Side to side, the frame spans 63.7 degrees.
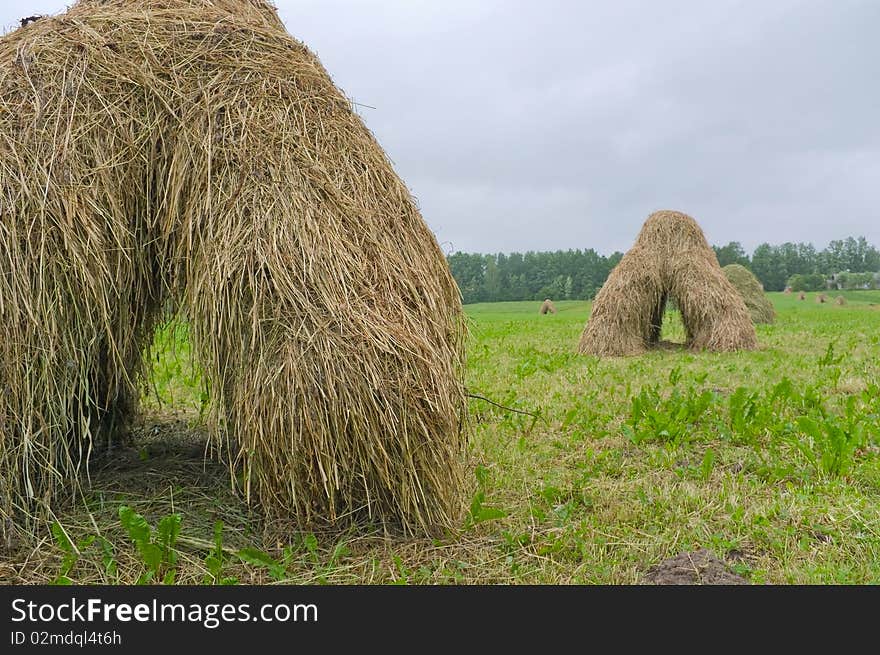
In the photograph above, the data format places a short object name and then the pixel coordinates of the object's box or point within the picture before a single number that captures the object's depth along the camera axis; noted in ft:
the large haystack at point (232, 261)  12.46
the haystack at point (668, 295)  51.08
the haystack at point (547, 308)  159.02
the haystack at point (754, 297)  92.22
